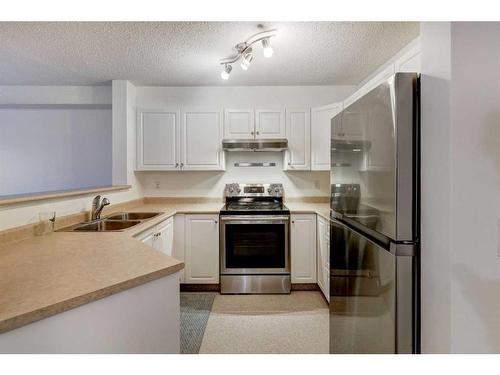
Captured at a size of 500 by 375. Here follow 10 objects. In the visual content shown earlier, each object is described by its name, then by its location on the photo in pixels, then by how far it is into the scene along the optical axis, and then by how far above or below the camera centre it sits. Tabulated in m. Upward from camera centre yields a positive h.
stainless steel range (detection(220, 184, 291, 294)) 2.93 -0.67
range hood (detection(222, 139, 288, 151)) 3.19 +0.46
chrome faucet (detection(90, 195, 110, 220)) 2.46 -0.19
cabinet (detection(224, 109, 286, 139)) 3.29 +0.71
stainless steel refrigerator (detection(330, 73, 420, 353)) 1.07 -0.14
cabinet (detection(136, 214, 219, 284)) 2.99 -0.62
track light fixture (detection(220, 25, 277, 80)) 2.13 +1.12
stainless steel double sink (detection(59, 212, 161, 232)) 2.19 -0.31
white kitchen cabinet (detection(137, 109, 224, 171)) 3.30 +0.54
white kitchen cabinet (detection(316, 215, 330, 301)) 2.65 -0.65
